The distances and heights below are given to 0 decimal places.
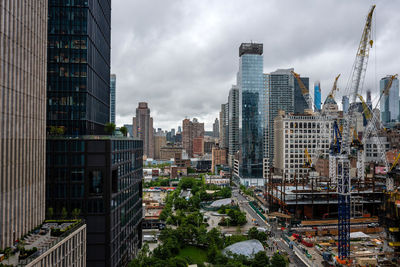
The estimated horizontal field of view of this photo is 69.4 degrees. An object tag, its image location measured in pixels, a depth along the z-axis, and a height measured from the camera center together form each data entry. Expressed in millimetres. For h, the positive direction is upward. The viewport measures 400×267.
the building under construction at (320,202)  99812 -20256
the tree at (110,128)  60403 +3282
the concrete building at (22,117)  31172 +3228
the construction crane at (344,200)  67969 -13656
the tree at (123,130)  63359 +3036
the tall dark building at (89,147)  45656 -551
